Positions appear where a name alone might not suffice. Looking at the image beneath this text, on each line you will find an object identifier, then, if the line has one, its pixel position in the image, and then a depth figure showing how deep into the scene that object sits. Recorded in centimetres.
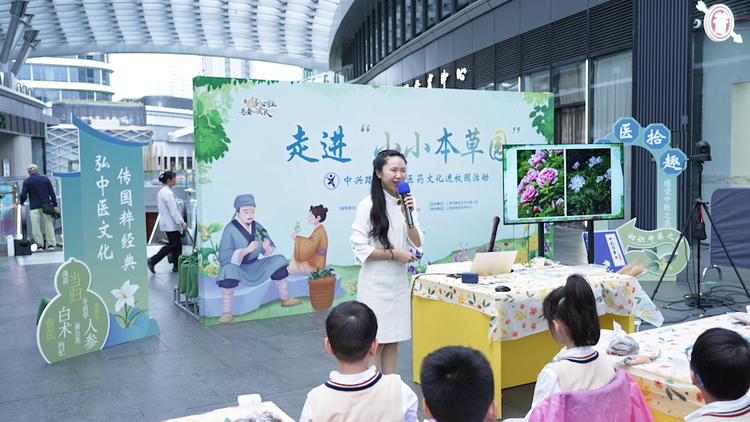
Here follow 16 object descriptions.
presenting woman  332
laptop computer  386
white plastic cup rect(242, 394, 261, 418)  192
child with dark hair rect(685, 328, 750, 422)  186
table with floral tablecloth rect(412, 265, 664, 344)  340
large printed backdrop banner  580
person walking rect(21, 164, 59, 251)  1083
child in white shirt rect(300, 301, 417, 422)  199
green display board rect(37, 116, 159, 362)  483
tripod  576
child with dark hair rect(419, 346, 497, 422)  160
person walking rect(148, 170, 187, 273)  826
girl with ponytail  224
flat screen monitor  450
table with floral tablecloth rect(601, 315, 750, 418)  248
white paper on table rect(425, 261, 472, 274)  401
